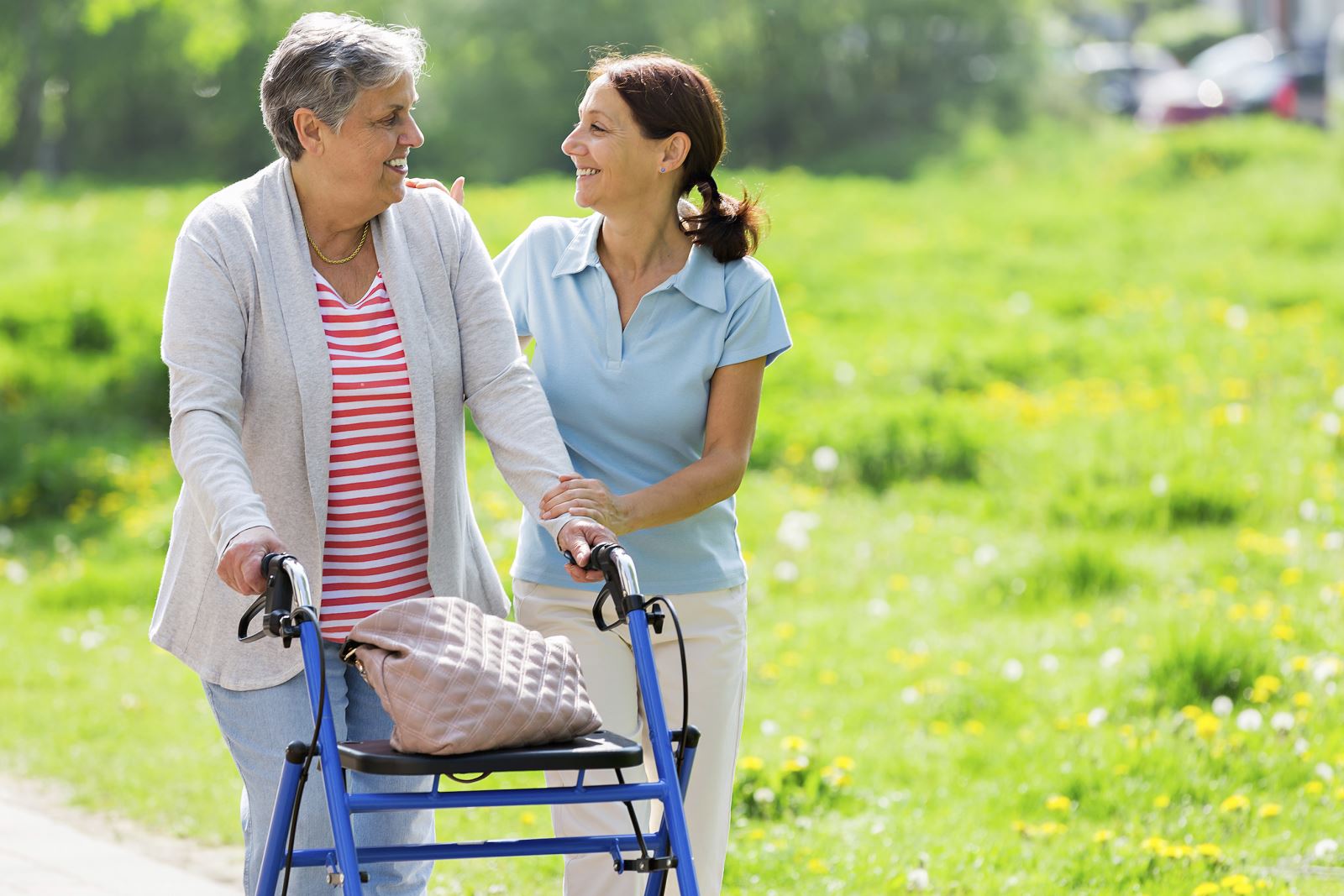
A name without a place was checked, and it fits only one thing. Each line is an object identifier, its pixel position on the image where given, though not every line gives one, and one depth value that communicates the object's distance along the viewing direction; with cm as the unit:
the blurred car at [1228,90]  4900
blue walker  522
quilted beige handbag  524
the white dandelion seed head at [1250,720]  1048
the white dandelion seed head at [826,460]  1723
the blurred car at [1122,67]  6159
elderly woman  621
